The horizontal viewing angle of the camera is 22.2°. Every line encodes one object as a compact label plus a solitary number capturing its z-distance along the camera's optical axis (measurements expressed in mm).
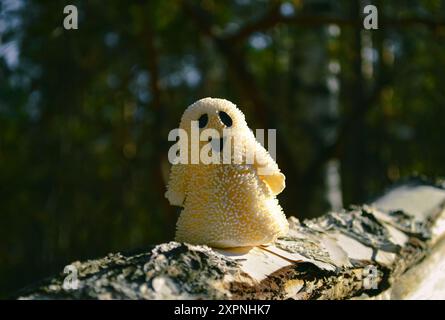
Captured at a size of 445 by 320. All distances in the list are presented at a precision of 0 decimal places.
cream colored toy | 657
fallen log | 599
